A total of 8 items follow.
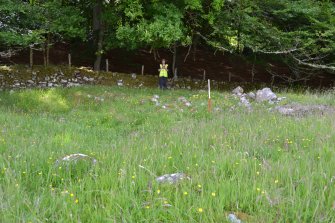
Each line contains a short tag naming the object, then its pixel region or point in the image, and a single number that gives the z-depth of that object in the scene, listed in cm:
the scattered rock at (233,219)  328
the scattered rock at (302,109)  1123
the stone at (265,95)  1542
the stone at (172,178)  422
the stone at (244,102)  1428
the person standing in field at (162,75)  2122
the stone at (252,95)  1681
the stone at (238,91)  1916
